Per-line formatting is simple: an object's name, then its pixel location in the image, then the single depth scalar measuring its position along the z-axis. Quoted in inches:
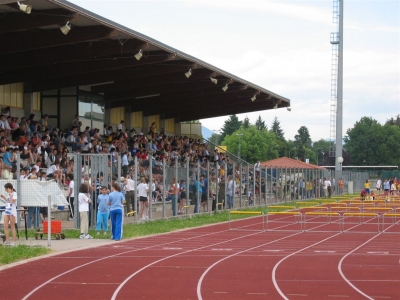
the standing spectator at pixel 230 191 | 1659.7
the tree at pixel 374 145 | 6250.0
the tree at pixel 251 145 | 5600.4
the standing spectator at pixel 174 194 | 1334.9
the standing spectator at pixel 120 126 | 1710.8
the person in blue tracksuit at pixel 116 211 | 929.9
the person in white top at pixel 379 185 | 3149.1
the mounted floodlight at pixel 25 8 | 905.4
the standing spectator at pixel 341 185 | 2840.8
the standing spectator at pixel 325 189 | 2571.4
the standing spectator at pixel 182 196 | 1375.5
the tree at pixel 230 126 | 7052.2
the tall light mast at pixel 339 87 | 2573.8
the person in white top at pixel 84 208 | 940.0
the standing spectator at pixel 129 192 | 1168.2
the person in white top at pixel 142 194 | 1192.2
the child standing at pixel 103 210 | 992.2
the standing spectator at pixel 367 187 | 2589.1
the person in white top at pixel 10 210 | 818.8
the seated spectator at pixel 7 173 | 971.9
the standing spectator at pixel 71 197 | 1061.8
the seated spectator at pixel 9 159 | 1009.4
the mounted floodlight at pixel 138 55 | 1279.5
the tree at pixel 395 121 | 7375.0
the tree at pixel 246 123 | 7104.3
